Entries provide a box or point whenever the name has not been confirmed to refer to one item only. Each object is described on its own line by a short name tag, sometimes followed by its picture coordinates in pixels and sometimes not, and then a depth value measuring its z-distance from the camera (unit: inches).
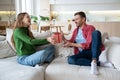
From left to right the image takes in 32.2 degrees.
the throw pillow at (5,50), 121.4
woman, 104.3
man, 103.0
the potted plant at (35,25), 243.7
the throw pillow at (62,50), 122.0
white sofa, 91.6
